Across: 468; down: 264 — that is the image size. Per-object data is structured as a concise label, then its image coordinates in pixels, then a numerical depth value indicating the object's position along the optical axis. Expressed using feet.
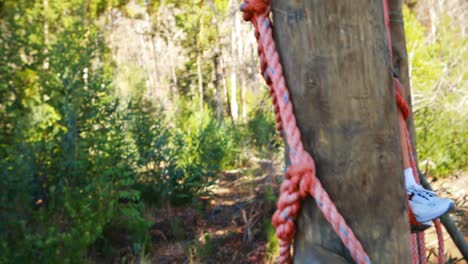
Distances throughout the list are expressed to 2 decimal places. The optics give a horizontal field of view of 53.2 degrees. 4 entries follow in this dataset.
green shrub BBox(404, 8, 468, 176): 21.38
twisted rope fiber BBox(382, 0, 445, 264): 4.58
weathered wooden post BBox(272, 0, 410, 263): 3.75
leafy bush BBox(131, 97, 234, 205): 21.89
